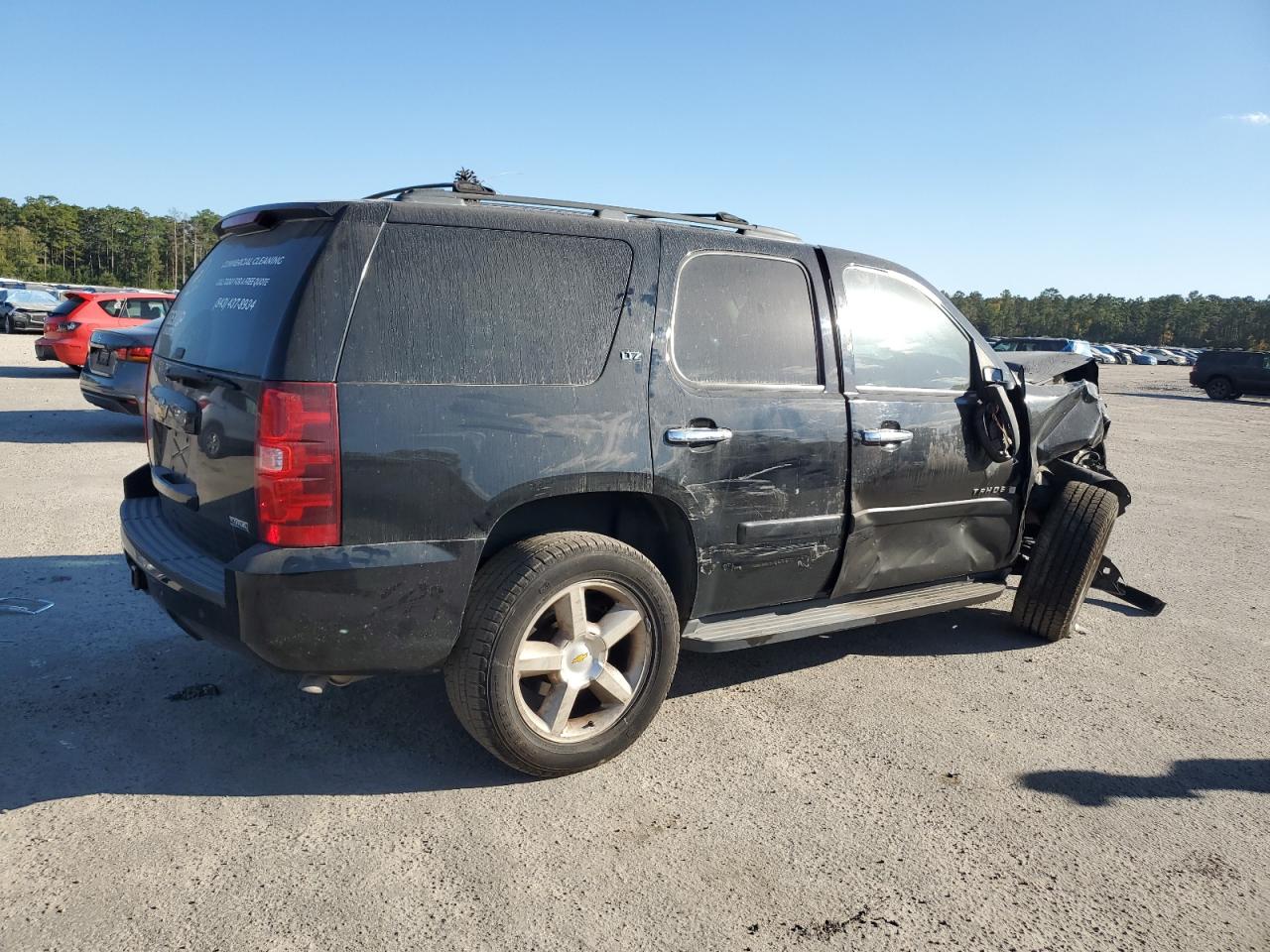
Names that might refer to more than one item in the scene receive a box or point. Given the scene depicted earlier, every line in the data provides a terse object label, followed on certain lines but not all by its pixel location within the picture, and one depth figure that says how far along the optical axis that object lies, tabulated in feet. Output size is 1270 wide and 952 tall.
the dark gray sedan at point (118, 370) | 31.24
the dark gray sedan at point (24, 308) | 103.19
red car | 51.60
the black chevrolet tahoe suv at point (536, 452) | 9.40
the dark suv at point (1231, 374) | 96.89
